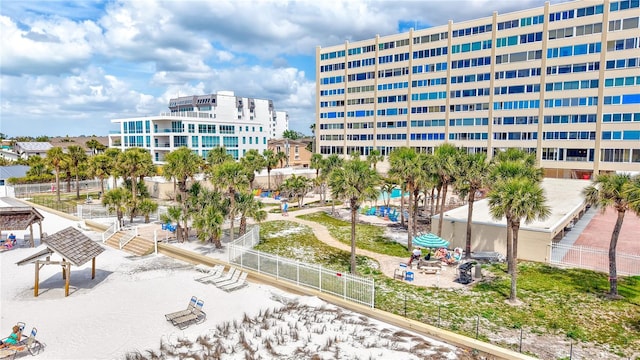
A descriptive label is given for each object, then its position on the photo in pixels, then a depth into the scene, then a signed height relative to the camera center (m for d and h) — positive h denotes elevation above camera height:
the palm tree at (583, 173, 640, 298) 19.47 -2.19
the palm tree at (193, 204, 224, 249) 27.36 -4.73
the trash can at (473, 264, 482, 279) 23.83 -7.01
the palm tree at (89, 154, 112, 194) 48.97 -1.47
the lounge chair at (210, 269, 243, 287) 22.86 -7.31
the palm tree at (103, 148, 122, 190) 42.88 -0.95
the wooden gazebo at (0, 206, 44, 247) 29.66 -4.82
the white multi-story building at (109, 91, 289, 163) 74.56 +3.87
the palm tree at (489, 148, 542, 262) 24.41 -1.16
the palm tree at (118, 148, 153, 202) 37.84 -1.03
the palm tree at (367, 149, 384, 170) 65.81 -0.68
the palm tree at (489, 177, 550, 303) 20.02 -2.52
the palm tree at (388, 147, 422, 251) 28.00 -0.98
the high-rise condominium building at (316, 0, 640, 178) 59.94 +11.74
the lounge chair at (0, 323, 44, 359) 14.91 -7.30
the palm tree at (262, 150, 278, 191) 60.16 -1.08
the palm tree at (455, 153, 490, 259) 26.47 -1.51
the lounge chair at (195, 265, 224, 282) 23.88 -7.25
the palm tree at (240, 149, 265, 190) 54.28 -0.89
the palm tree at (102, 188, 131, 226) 35.34 -4.19
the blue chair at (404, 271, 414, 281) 23.28 -7.10
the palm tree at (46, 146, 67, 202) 51.96 -0.77
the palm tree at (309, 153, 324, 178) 55.83 -1.43
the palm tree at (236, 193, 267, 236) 29.19 -3.91
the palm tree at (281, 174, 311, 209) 50.22 -4.19
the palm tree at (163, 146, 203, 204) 30.14 -0.97
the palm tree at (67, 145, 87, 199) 55.16 -0.56
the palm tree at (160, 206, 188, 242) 30.14 -4.85
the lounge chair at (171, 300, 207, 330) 17.70 -7.35
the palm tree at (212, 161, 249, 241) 28.27 -1.77
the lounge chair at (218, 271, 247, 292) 22.32 -7.40
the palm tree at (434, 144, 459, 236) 28.41 -0.85
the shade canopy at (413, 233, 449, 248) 26.50 -5.87
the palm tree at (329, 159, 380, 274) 23.05 -1.76
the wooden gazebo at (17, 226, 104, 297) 20.78 -5.25
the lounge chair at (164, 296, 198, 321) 18.08 -7.27
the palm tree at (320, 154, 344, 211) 45.55 -1.33
